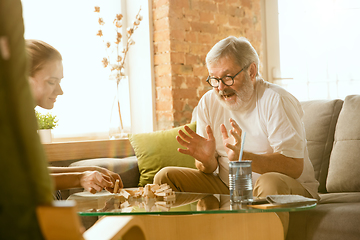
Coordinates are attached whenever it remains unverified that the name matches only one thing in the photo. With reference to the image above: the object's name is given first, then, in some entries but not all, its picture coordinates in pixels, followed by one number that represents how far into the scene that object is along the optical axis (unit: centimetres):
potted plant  262
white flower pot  261
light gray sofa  178
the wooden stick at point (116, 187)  169
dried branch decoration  315
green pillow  254
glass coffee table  127
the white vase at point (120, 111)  311
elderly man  191
